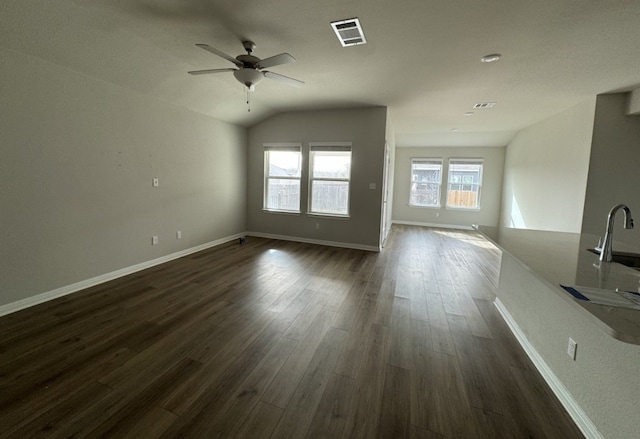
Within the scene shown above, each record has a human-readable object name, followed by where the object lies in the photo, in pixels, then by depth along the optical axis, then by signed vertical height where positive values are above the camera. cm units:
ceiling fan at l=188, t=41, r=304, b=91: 246 +120
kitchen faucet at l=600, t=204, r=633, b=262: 163 -23
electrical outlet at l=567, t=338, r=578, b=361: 167 -90
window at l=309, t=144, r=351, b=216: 557 +32
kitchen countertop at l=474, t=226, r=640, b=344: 90 -35
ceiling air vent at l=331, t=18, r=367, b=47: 239 +152
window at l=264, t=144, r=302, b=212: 596 +32
